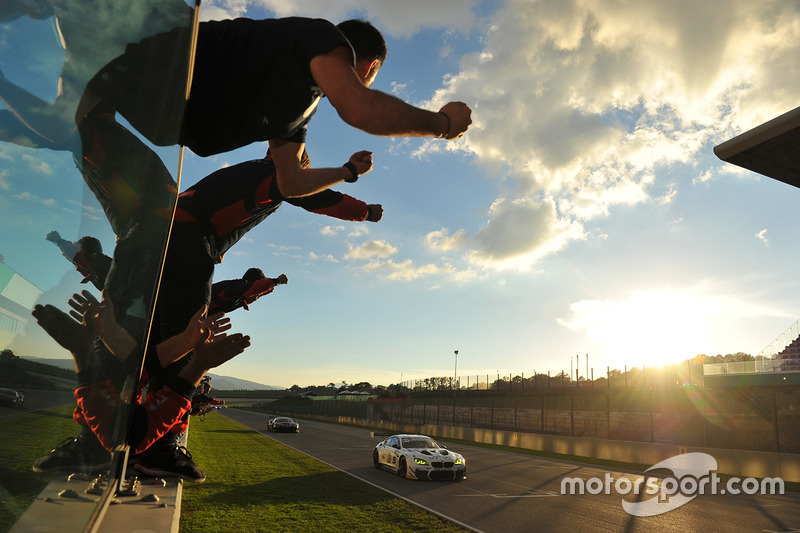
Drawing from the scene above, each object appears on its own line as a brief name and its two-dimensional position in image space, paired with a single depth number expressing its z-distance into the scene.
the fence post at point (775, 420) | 20.63
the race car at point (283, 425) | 40.47
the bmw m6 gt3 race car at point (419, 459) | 17.05
